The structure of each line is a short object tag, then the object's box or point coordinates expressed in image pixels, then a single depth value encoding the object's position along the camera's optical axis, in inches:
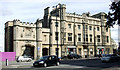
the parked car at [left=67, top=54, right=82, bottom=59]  1388.1
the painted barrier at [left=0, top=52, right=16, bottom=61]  1213.6
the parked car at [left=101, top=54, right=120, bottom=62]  865.1
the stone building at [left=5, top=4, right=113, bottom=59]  1291.7
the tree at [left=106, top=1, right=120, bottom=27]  803.4
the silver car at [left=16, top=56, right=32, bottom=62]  1153.8
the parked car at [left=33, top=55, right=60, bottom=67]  676.2
